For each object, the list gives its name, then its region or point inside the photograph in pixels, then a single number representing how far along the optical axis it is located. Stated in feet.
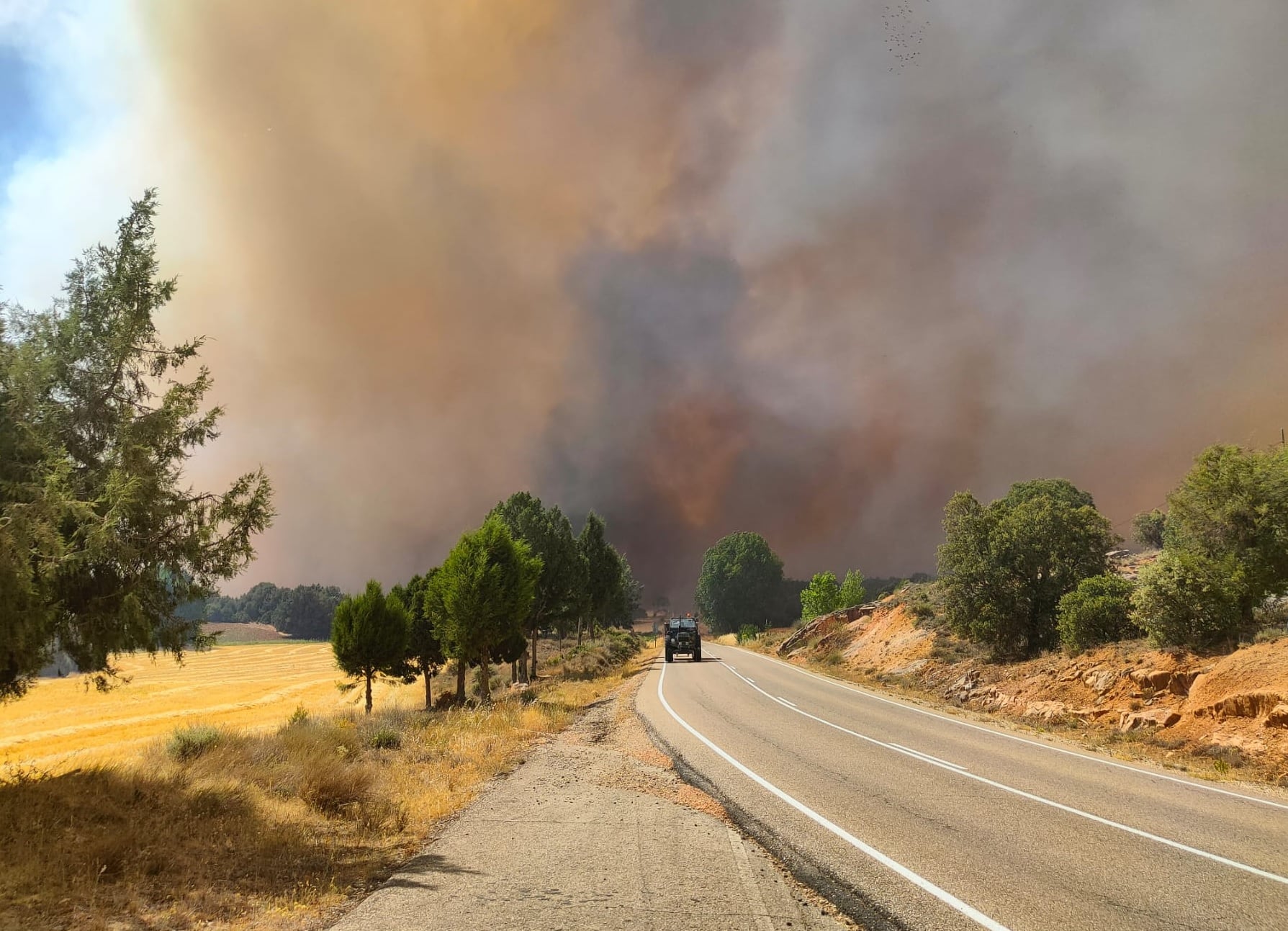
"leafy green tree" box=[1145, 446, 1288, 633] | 58.54
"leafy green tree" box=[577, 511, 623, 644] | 201.46
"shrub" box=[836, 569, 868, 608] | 302.45
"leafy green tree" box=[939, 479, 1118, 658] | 83.56
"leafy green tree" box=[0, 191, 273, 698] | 28.09
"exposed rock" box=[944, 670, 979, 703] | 77.71
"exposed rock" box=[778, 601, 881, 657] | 164.76
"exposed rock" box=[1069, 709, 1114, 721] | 57.22
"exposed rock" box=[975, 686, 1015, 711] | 69.46
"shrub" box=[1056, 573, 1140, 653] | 69.05
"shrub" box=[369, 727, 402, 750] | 48.21
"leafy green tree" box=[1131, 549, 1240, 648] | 56.34
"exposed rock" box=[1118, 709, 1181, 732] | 50.27
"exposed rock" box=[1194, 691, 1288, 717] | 43.45
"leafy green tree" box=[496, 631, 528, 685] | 123.33
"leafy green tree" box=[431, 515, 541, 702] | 86.69
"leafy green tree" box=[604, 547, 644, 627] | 252.42
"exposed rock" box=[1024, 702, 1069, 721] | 60.75
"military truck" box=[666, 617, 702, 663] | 151.53
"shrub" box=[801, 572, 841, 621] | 302.04
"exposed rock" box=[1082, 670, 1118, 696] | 60.08
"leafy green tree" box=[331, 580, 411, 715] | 123.85
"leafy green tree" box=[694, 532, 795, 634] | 440.45
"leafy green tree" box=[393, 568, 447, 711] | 135.54
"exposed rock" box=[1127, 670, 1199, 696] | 53.36
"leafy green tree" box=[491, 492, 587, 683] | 151.53
